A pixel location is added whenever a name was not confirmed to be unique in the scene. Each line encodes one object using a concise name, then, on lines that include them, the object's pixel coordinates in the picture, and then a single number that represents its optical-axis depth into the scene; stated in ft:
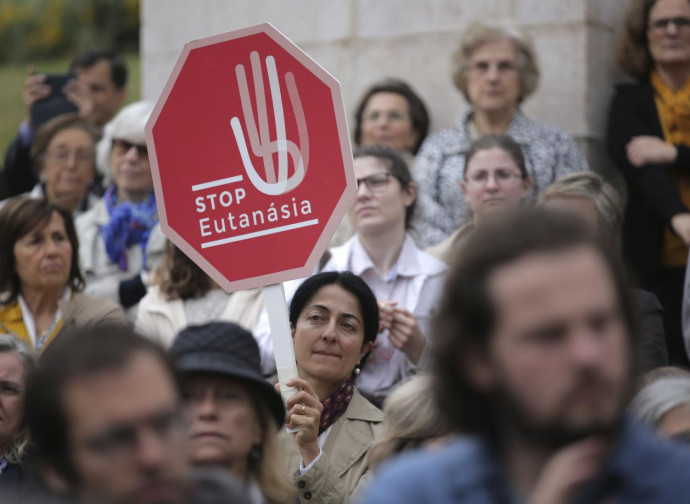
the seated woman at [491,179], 37.45
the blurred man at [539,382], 12.19
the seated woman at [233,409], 20.34
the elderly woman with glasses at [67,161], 48.44
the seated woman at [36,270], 38.52
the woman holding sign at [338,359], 29.22
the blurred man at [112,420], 13.44
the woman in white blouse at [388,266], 33.81
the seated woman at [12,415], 28.96
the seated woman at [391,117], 44.86
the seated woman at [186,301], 38.19
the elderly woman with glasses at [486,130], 41.16
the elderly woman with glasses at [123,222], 43.52
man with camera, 53.01
